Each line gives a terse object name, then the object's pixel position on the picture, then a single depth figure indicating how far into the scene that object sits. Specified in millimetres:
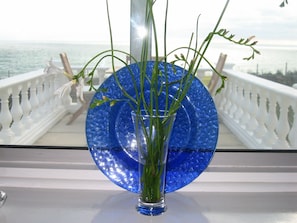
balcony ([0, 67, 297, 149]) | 1714
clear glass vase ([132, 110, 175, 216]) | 936
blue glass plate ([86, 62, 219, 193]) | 1077
